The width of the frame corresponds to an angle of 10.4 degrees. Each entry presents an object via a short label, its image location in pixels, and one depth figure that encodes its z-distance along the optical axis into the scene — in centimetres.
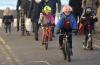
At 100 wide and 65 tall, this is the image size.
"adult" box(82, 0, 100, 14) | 2474
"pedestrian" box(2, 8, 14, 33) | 2501
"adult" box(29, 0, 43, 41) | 2180
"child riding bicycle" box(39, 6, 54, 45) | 1930
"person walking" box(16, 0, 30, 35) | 2475
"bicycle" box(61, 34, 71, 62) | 1562
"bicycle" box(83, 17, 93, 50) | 1841
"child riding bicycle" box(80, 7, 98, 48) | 1833
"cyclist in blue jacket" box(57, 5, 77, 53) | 1584
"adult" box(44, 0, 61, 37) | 2332
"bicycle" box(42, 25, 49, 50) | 1910
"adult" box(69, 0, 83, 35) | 2511
